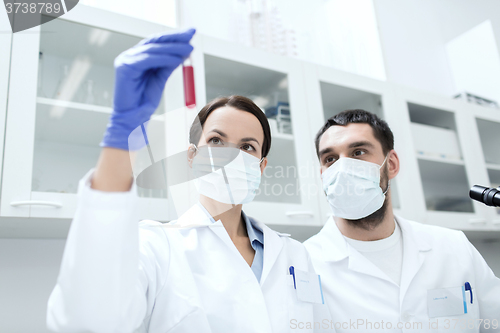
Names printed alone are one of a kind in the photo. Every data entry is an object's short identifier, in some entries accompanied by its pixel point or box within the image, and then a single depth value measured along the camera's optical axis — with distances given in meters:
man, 1.26
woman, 0.56
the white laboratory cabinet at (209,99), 1.35
